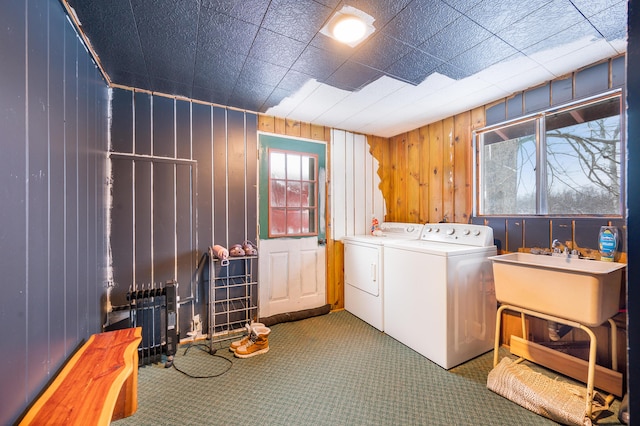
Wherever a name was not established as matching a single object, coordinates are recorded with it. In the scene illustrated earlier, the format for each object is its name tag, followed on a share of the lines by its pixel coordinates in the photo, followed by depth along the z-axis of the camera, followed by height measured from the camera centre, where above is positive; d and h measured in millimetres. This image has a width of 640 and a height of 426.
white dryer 2646 -651
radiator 2037 -870
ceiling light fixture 1348 +1033
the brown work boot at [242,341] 2262 -1164
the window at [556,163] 1831 +384
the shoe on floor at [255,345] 2182 -1166
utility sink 1492 -498
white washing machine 2008 -717
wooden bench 962 -763
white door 2795 -152
